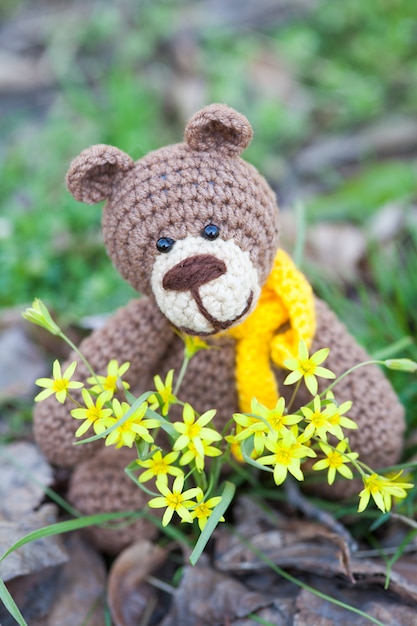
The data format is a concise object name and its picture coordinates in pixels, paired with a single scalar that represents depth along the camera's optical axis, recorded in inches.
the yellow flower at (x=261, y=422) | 13.2
